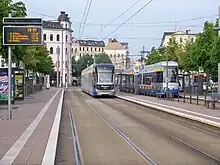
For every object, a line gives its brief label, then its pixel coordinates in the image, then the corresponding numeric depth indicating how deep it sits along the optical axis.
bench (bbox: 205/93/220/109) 33.13
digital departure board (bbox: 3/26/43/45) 23.17
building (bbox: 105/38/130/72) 181.20
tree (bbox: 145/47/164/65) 90.93
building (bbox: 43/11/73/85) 148.50
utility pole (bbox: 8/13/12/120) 22.37
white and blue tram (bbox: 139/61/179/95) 53.03
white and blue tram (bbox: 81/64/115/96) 52.38
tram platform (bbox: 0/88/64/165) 11.68
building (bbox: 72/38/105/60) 191.88
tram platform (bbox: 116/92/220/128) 23.30
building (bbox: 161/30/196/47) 145.62
